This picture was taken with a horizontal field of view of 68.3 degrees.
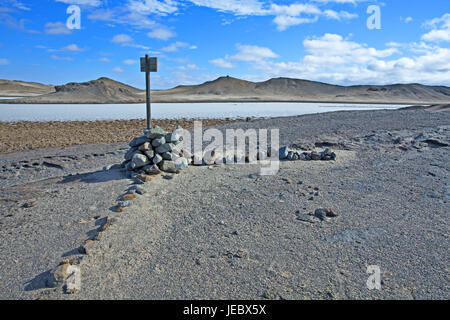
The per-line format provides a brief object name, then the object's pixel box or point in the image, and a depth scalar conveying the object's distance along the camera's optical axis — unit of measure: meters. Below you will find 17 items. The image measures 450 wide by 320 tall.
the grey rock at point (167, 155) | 6.14
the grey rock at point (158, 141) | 6.19
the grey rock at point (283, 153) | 7.07
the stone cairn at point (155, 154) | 5.90
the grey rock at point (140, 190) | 4.88
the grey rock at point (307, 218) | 4.05
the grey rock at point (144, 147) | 6.04
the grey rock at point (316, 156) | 6.97
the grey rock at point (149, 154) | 6.02
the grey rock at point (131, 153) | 6.22
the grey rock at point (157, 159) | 5.98
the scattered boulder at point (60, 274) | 2.86
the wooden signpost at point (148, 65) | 7.03
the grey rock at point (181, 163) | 6.14
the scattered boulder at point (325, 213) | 4.14
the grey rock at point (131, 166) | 5.88
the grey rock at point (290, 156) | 7.03
